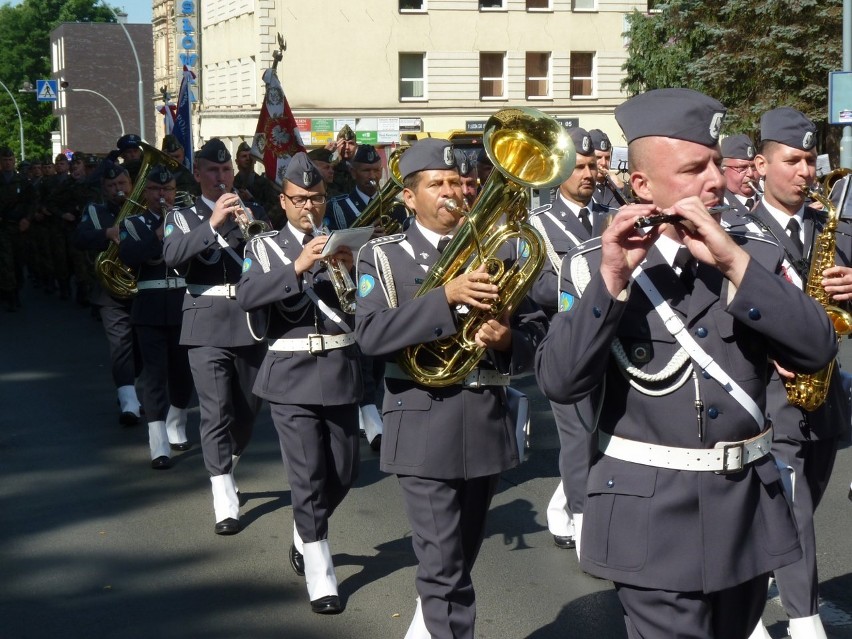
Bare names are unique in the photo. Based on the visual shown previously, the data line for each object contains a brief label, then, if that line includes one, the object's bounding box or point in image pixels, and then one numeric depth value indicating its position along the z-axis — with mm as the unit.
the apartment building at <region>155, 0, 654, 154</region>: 48344
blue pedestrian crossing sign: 62162
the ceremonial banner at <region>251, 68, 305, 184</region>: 12484
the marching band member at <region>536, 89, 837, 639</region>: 3381
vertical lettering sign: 55028
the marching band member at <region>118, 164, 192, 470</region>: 9320
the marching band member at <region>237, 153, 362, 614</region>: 6285
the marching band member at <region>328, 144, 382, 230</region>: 10859
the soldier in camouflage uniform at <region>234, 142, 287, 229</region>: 15140
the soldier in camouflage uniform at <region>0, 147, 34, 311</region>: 20922
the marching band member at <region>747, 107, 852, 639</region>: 5160
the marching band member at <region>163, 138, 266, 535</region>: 7656
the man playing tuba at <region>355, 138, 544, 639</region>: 4914
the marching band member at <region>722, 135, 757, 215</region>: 9375
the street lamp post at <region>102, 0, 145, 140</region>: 43644
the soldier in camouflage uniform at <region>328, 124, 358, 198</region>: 12453
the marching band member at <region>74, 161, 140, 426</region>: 10688
